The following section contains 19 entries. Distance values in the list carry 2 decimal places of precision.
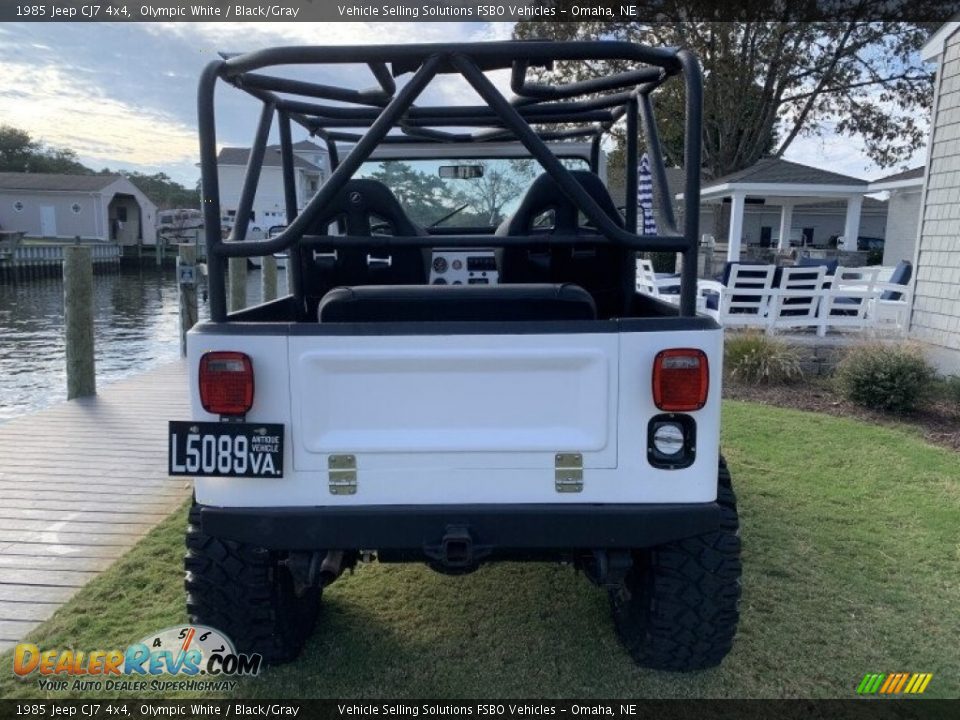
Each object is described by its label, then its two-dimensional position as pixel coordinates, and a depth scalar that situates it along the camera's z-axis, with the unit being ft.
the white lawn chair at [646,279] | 32.18
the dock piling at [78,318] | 23.24
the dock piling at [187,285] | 30.89
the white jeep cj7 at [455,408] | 7.15
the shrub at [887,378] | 21.99
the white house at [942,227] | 26.63
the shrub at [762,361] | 25.36
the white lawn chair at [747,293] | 31.14
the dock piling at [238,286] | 35.53
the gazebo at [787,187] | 61.16
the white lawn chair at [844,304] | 29.96
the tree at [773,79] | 74.18
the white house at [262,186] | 108.37
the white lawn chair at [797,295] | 30.32
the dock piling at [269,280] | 39.27
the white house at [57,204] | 149.07
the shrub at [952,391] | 22.56
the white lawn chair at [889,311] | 30.15
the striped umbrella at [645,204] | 19.56
